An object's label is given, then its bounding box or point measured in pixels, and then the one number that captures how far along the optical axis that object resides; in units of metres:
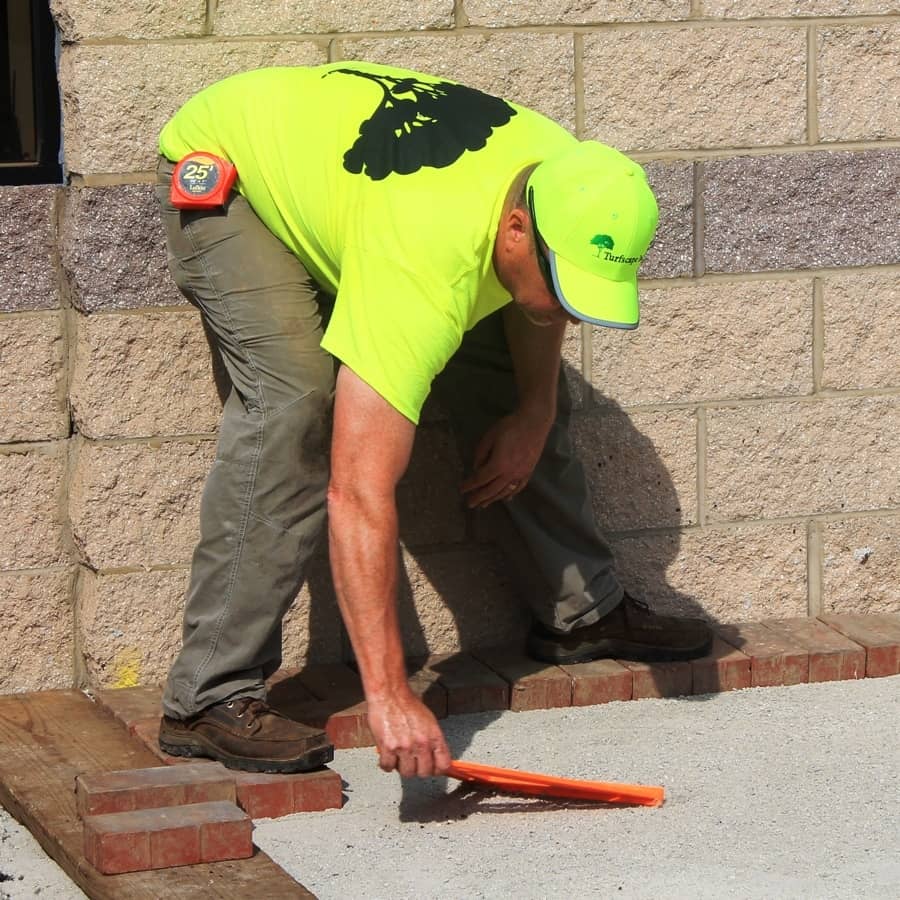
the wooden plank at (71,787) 6.65
